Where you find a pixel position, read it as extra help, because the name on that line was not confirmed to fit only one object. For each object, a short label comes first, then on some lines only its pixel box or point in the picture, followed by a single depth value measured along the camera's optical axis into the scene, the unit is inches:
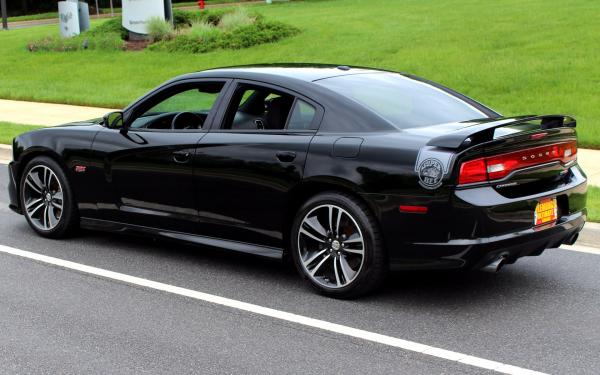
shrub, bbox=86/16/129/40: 1143.0
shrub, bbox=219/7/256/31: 1079.0
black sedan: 216.5
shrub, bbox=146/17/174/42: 1082.1
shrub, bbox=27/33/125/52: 1082.7
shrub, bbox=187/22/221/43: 1020.5
